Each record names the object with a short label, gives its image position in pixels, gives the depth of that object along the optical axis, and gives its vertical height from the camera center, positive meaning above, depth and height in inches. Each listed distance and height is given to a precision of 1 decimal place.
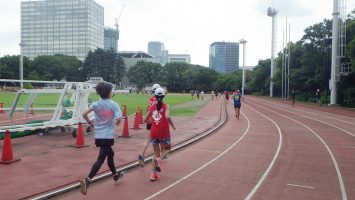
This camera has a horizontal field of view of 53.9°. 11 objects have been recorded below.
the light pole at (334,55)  1469.0 +173.1
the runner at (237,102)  880.9 -17.0
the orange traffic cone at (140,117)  648.8 -43.4
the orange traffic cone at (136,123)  613.0 -50.1
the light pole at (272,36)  3025.8 +563.9
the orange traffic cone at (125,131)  514.6 -53.9
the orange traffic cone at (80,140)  418.3 -55.2
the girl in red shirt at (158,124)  280.1 -23.9
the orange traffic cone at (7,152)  326.3 -55.0
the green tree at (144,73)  4783.5 +297.8
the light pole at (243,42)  4013.3 +619.1
